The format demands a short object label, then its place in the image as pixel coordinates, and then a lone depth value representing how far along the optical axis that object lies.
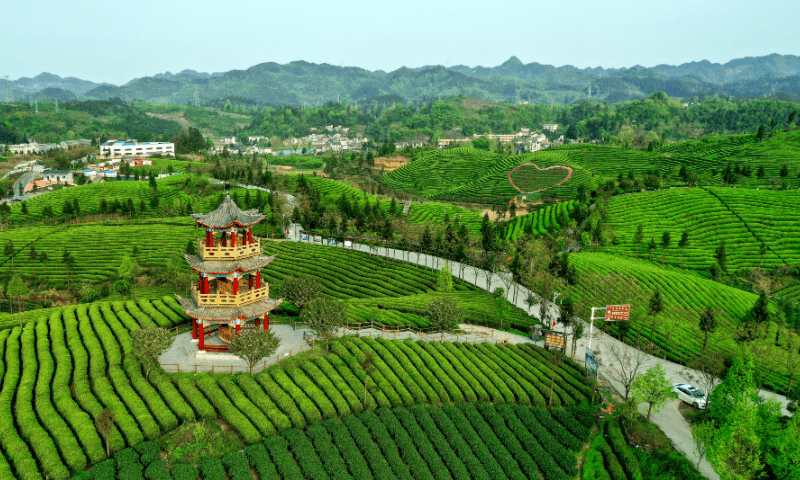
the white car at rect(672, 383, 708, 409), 32.78
